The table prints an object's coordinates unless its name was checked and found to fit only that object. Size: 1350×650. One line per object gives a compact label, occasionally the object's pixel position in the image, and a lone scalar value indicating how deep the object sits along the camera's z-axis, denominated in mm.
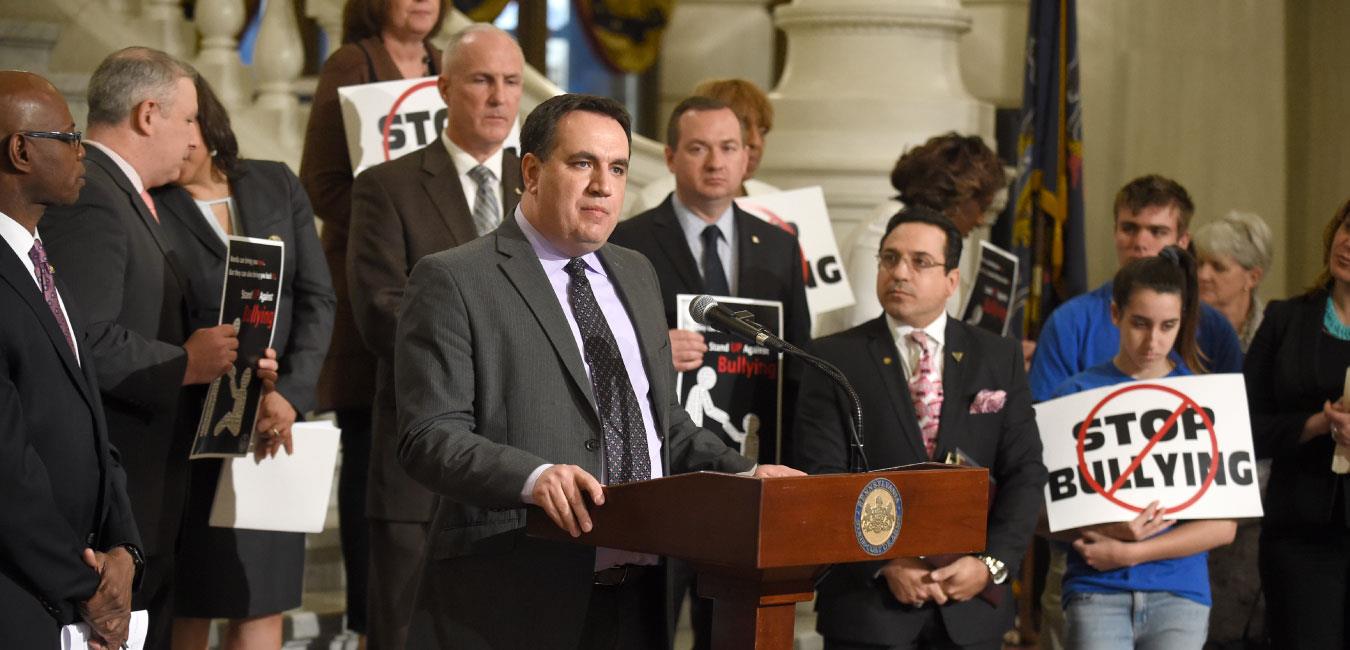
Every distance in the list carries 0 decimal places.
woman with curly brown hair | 9875
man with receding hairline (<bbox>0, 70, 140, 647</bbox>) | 5406
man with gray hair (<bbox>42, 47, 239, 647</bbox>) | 7324
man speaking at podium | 5806
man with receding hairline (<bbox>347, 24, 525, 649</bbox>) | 8633
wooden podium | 5047
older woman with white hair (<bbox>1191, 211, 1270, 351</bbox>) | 11883
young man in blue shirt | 9969
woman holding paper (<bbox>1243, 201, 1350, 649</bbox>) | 9008
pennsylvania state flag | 13508
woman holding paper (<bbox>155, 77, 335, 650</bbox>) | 8219
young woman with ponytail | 8641
